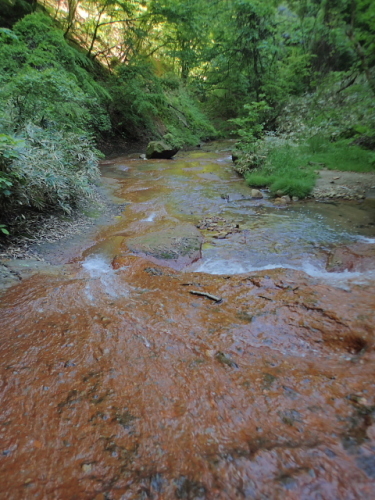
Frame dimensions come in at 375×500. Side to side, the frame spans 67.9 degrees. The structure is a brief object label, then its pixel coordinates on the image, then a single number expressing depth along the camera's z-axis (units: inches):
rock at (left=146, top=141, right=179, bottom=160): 529.7
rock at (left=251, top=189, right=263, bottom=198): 286.8
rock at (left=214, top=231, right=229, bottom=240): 189.9
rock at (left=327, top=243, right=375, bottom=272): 138.3
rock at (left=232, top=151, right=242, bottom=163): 426.5
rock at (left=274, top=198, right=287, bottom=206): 261.9
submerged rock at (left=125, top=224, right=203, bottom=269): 159.0
